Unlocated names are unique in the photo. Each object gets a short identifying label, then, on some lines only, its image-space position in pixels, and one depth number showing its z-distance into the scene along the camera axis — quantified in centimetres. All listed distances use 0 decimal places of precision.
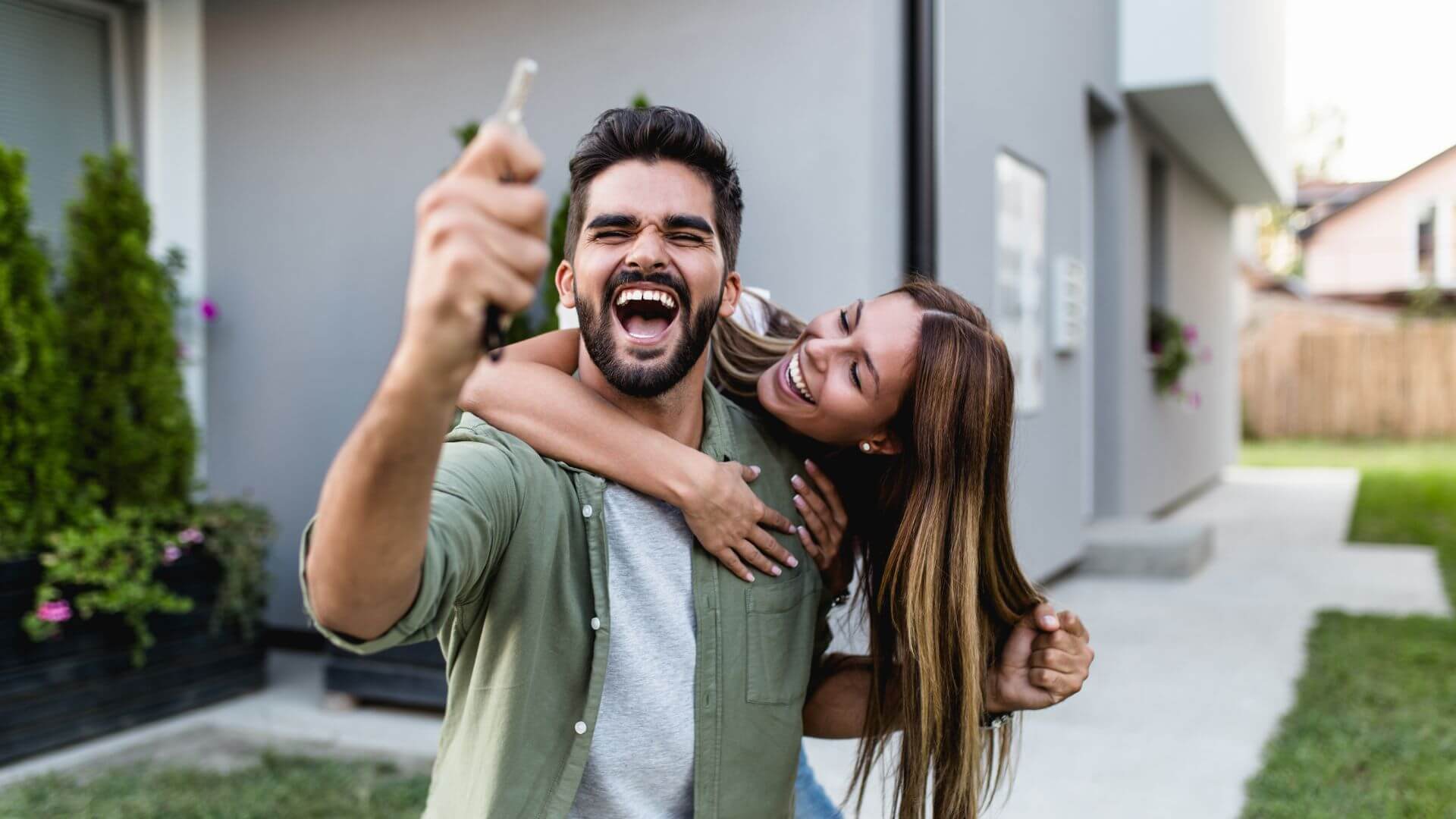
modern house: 460
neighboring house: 2517
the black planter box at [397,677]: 441
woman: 169
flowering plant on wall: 949
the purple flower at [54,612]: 385
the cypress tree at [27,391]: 403
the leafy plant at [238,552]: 453
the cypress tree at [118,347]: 444
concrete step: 720
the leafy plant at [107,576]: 390
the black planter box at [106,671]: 386
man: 150
